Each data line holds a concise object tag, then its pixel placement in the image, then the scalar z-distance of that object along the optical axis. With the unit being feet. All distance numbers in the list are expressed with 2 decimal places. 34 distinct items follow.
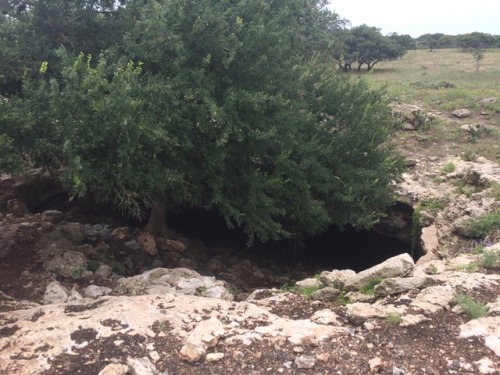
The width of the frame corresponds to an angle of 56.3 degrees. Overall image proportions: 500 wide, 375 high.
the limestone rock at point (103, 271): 31.26
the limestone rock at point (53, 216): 42.22
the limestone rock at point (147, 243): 38.66
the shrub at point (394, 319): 19.02
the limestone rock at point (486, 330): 17.60
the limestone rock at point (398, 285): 22.21
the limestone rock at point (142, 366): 16.66
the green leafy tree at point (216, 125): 28.30
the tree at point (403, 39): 156.21
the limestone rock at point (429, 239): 36.55
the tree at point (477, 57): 108.40
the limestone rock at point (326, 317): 19.88
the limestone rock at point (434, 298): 20.10
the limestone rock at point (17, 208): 43.47
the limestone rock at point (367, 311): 19.44
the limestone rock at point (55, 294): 25.98
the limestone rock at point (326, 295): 23.17
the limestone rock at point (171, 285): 27.30
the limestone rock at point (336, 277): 24.63
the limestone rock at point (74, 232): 38.29
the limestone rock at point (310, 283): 25.29
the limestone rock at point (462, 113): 60.95
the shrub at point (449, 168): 46.44
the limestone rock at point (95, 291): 27.30
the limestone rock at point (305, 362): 16.98
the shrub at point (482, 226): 34.30
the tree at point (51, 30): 34.73
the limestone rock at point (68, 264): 30.68
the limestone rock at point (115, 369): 16.08
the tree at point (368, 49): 124.16
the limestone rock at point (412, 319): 18.90
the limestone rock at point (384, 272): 23.79
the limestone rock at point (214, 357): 17.35
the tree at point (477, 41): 147.02
